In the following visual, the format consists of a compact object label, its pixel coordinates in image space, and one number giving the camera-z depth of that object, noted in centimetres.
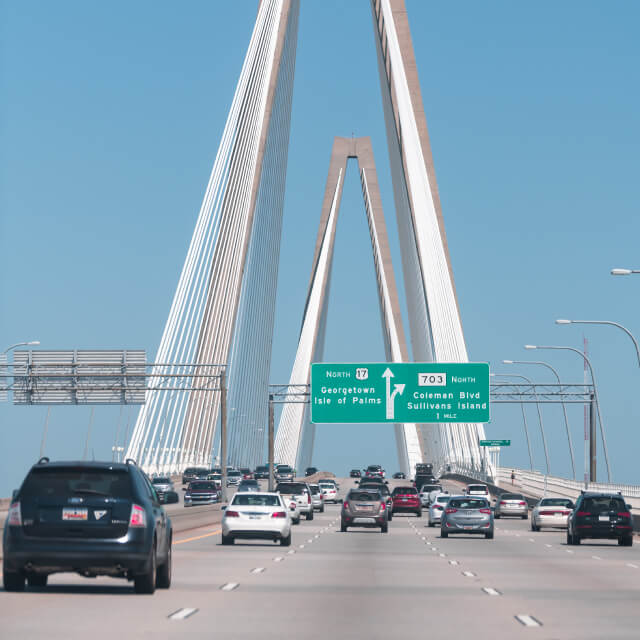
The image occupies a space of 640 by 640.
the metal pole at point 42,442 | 7194
